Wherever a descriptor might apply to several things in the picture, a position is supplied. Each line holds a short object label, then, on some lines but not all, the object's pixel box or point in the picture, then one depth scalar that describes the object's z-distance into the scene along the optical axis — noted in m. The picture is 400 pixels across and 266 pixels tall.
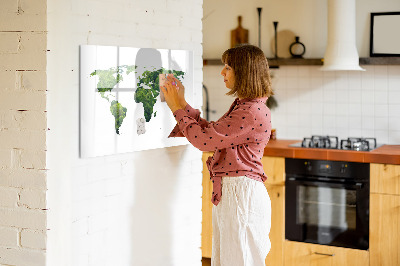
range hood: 4.62
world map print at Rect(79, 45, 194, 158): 2.52
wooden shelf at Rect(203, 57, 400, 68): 4.68
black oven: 4.27
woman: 2.76
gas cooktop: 4.45
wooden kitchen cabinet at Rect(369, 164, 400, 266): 4.14
